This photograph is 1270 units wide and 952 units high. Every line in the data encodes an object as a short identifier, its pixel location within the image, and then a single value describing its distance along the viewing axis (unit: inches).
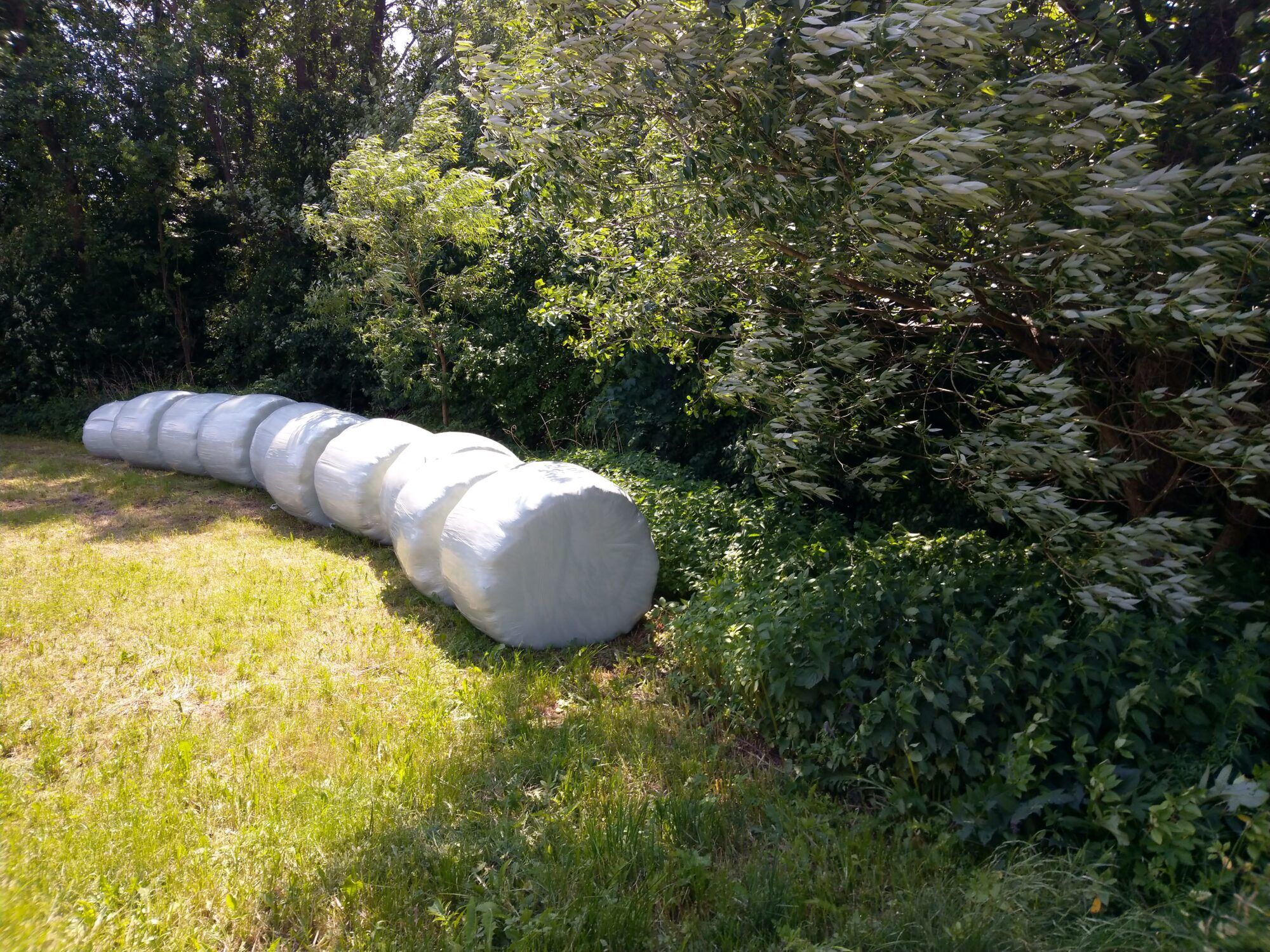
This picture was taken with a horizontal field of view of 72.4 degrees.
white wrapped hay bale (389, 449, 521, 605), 249.6
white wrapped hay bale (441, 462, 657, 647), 217.5
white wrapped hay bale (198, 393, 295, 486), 404.5
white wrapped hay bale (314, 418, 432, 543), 308.2
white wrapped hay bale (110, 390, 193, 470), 459.2
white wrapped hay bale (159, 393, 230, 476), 436.1
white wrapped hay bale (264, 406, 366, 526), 340.8
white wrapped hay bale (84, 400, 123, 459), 489.4
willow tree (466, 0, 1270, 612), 126.6
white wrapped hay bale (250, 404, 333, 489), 383.2
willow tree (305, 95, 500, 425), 373.7
